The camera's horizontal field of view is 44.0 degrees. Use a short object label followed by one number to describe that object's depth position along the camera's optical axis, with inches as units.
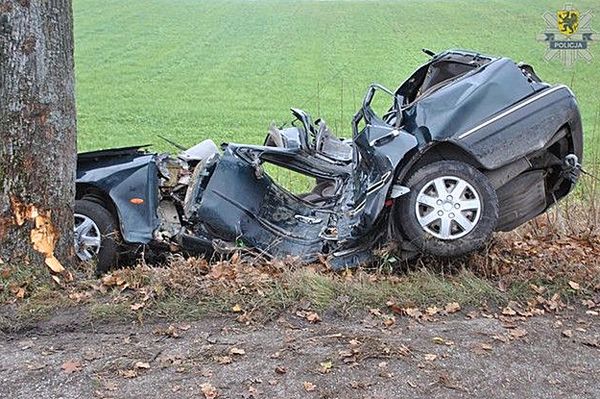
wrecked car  216.2
